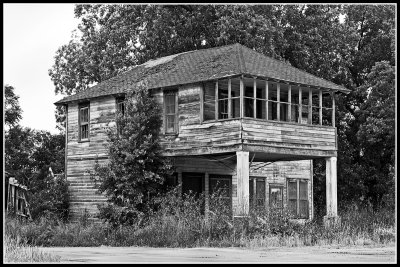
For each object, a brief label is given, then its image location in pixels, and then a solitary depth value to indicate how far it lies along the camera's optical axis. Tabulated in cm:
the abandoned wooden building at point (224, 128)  3447
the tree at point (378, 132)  4766
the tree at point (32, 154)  5159
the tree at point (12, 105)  5169
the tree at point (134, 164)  3544
